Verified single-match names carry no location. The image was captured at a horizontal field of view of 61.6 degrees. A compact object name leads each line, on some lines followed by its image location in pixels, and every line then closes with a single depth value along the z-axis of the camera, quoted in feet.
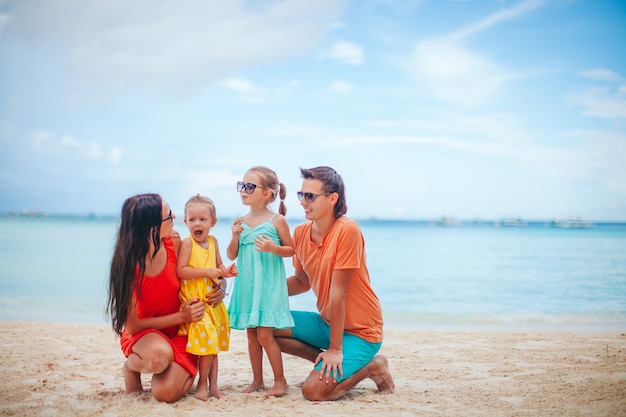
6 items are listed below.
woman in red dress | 12.07
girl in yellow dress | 12.48
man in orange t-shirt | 12.55
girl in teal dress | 12.80
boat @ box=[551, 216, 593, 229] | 161.89
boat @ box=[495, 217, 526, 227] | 186.60
